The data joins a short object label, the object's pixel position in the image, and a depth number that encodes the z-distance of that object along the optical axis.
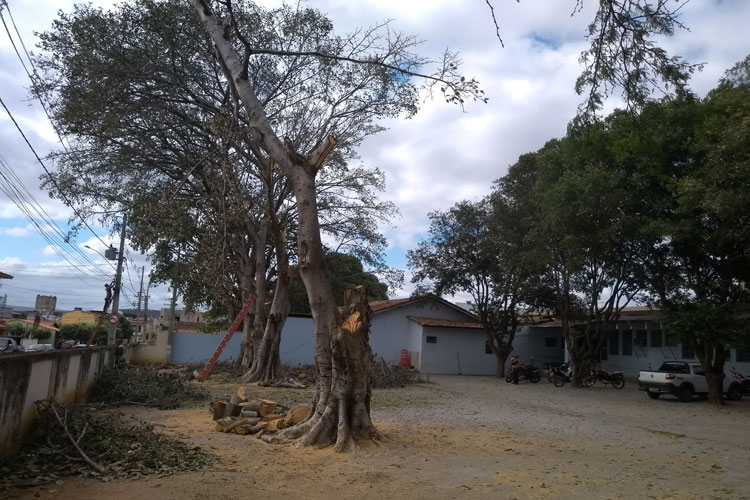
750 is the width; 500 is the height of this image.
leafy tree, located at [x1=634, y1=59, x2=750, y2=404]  16.12
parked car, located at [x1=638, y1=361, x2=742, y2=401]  21.70
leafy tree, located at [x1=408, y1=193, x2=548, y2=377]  28.19
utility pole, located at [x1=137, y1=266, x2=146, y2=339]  55.26
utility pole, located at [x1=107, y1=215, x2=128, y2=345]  27.28
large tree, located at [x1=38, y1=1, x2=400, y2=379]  15.17
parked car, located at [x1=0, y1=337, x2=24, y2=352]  20.73
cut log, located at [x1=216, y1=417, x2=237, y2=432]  10.96
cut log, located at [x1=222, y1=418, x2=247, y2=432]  10.78
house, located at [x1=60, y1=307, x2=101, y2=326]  54.63
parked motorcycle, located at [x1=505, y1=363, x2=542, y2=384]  28.98
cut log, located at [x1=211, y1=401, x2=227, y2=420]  11.76
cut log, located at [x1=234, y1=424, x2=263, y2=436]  10.69
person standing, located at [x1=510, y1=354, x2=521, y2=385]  28.63
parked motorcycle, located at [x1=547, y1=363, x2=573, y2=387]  27.59
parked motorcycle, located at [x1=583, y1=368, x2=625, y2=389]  27.20
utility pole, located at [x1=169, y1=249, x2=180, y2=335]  23.58
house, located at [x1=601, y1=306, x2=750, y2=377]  30.56
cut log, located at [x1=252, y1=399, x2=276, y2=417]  11.68
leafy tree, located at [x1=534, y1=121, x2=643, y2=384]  20.58
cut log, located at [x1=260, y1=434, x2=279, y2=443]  9.94
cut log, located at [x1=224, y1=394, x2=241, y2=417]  11.67
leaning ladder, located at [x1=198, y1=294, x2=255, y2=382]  21.94
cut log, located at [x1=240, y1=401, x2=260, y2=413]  11.62
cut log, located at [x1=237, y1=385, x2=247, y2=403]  12.10
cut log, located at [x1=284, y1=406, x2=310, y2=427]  10.92
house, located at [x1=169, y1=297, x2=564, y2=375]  33.25
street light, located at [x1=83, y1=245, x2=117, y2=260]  28.86
